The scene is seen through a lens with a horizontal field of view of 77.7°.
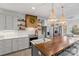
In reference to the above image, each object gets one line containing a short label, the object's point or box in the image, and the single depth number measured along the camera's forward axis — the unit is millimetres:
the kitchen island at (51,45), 1087
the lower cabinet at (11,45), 1502
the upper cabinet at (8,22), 1479
